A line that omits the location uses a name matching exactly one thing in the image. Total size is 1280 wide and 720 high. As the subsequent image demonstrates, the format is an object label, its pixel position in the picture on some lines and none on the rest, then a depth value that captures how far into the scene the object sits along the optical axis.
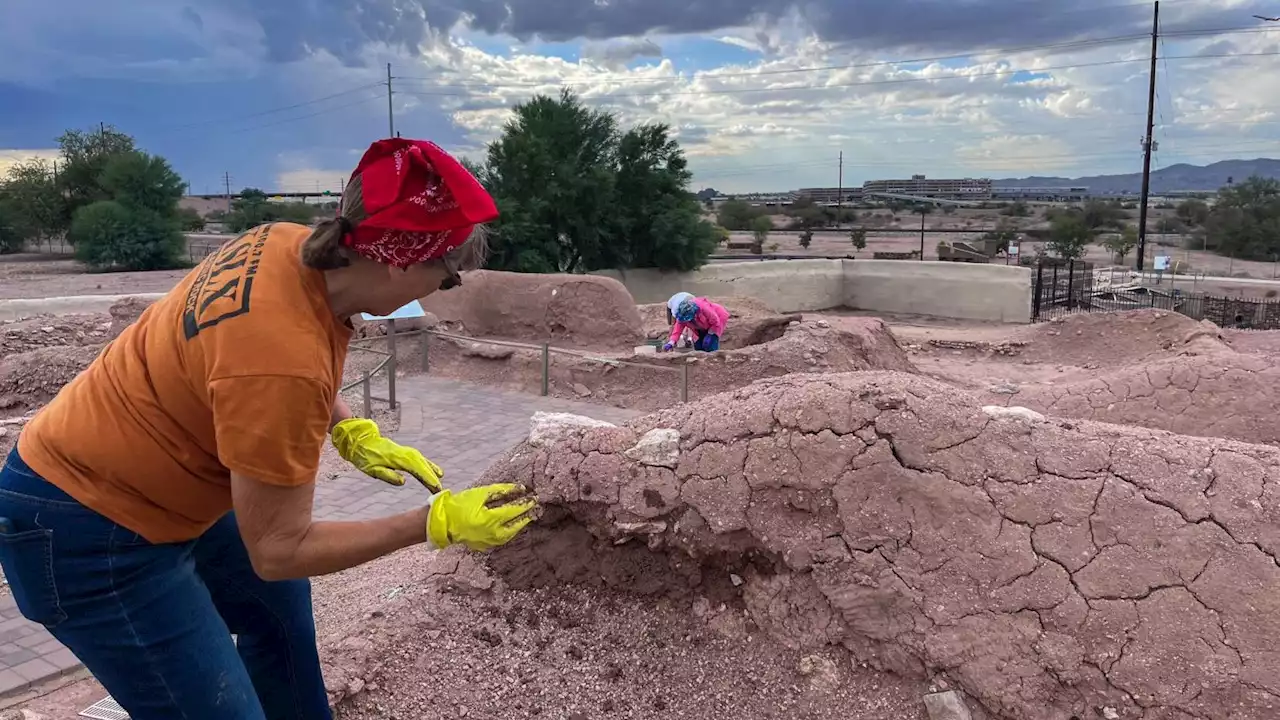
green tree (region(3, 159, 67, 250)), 35.84
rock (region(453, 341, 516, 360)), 11.20
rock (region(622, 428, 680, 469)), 3.39
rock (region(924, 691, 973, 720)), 2.73
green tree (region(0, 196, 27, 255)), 35.94
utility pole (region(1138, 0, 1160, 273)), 27.22
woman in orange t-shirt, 1.71
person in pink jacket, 10.71
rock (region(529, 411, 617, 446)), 3.75
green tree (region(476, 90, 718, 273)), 20.44
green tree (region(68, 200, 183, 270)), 27.64
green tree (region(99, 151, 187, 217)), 29.30
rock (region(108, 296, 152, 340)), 11.51
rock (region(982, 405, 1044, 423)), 3.26
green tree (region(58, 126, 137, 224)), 36.25
